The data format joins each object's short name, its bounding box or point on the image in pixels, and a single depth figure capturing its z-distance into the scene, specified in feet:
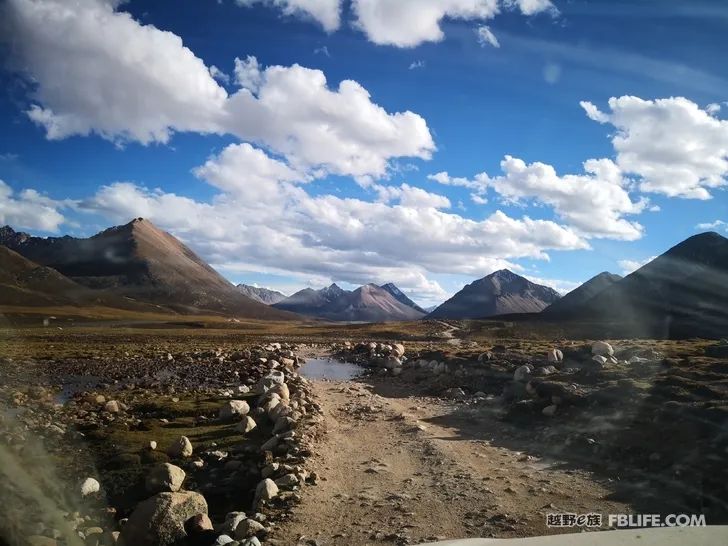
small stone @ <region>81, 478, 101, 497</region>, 40.47
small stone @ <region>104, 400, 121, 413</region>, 68.95
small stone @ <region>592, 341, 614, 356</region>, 107.55
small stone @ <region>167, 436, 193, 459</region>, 50.62
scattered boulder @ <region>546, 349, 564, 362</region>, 106.99
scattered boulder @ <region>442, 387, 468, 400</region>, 83.55
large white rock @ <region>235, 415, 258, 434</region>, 58.75
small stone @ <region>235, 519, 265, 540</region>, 31.48
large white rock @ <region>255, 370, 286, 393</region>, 82.53
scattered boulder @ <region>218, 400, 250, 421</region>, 64.80
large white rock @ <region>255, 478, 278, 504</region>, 36.99
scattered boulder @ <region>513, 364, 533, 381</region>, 82.65
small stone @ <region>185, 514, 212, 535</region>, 32.45
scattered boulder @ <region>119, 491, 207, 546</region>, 31.68
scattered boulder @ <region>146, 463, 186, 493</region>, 41.42
